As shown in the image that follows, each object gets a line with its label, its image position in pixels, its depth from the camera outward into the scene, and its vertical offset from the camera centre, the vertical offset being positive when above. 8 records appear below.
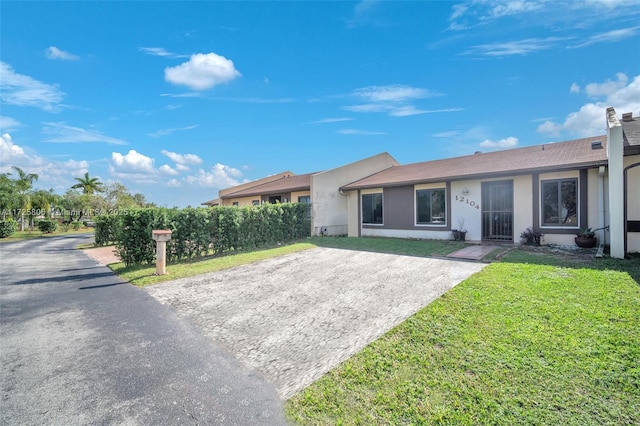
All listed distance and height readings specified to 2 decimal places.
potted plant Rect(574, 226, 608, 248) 9.05 -0.94
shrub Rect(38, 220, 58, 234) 31.73 -1.05
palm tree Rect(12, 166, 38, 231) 31.88 +3.52
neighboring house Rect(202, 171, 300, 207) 19.83 +1.81
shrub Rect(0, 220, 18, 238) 25.58 -0.99
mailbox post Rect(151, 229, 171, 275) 8.59 -1.05
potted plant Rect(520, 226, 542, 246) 10.28 -0.97
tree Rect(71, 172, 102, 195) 43.16 +4.70
